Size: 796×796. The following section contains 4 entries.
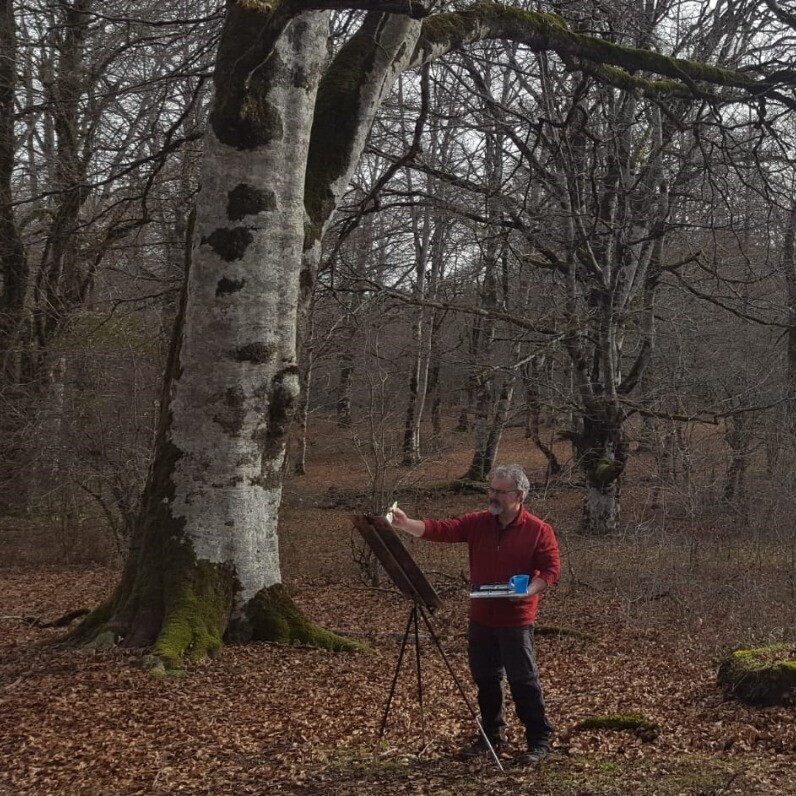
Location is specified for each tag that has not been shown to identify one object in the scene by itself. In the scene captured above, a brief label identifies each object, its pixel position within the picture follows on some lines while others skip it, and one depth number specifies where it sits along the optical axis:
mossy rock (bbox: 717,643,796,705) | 6.21
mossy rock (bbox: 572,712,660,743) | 5.81
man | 5.26
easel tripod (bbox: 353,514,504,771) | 4.88
